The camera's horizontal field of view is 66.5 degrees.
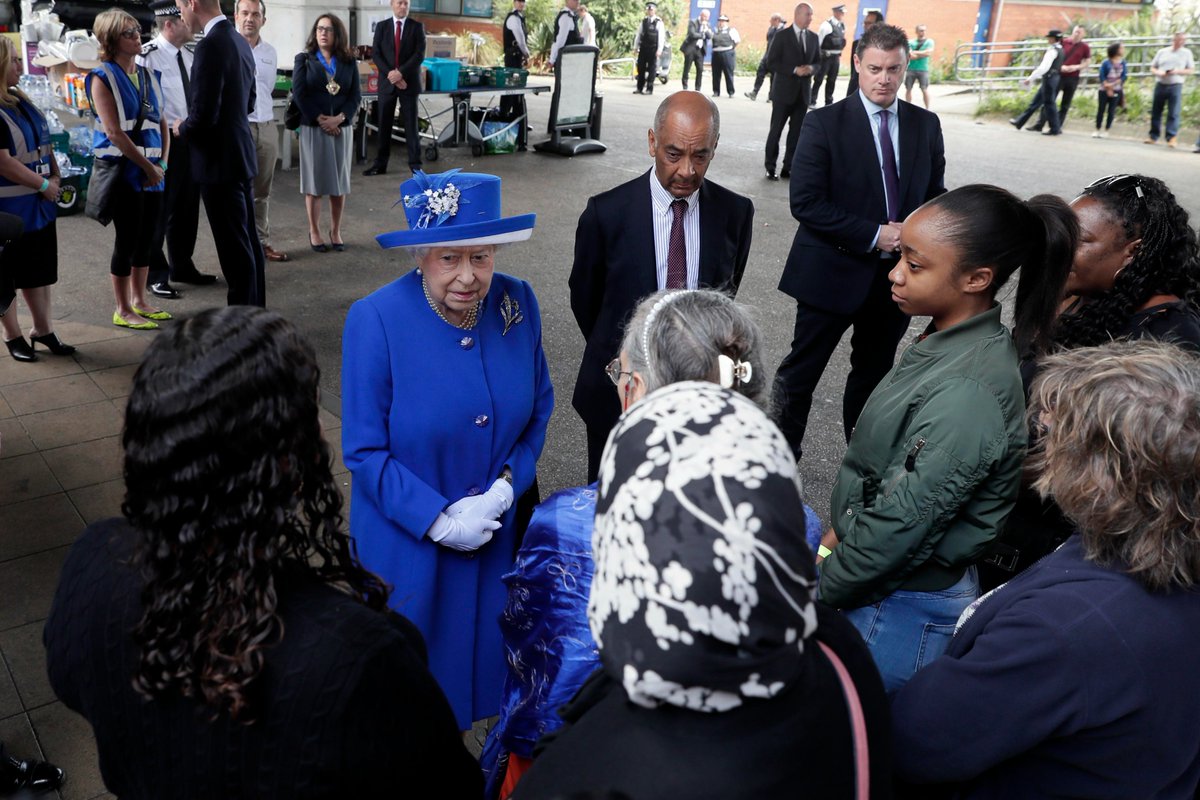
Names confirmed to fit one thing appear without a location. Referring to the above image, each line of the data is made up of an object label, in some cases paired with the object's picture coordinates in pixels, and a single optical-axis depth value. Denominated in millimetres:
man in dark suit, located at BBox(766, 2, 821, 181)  11648
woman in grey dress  7695
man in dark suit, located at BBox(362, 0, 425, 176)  10945
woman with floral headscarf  1025
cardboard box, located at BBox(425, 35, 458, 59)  13633
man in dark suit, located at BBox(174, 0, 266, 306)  5488
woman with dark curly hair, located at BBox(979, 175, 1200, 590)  2643
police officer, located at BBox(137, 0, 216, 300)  6340
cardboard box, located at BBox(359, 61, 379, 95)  11305
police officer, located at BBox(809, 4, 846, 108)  17328
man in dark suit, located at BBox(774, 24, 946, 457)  4227
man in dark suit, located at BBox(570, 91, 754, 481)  3391
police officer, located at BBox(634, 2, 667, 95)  20594
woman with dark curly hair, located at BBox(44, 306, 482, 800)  1257
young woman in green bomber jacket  2025
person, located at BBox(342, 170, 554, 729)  2447
